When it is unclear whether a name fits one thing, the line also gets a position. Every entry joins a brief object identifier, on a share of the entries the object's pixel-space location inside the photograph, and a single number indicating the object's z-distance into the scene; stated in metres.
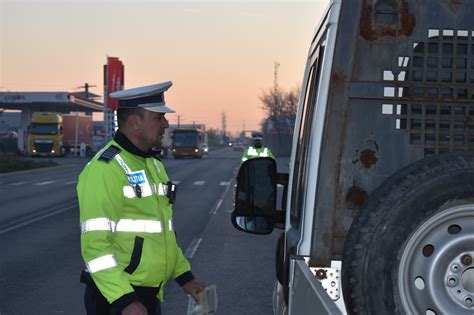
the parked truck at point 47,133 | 56.38
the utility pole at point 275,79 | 78.38
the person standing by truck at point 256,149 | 14.65
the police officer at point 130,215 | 2.88
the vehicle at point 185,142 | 60.97
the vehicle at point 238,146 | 116.75
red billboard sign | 56.47
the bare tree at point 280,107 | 78.94
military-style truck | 2.49
